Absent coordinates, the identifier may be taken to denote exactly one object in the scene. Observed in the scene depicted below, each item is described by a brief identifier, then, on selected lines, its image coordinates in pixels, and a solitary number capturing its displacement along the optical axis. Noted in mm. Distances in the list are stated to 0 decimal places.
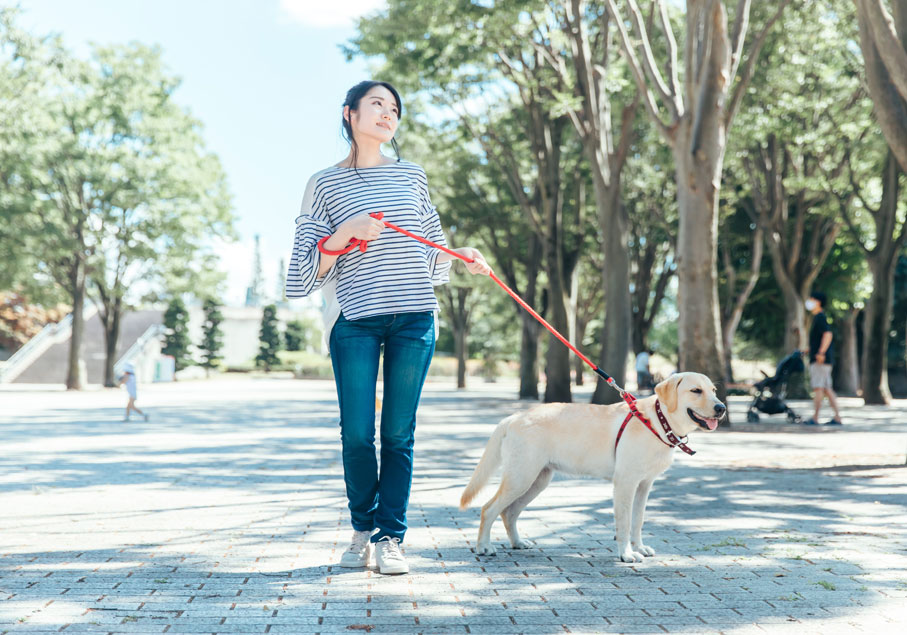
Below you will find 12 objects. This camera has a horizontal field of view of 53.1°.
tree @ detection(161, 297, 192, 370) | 67125
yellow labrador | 4875
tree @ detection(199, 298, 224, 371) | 73188
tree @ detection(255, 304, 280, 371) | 83688
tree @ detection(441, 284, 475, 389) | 41000
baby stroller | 17312
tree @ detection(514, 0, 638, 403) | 17375
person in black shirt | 15984
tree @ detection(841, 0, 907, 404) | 9328
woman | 4613
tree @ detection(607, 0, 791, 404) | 14164
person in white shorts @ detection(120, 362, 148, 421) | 18234
